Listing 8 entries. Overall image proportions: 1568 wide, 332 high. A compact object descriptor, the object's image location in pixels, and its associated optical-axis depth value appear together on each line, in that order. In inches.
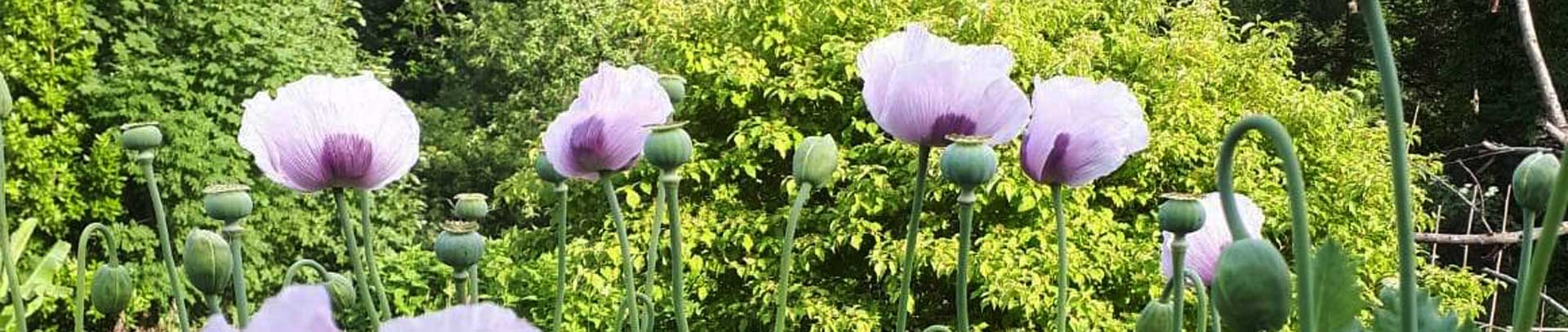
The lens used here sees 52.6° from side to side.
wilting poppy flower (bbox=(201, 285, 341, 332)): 8.5
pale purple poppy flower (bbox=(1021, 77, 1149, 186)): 24.5
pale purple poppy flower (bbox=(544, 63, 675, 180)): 24.9
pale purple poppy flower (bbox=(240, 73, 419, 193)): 22.5
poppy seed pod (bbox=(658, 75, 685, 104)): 29.0
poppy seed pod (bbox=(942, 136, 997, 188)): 20.9
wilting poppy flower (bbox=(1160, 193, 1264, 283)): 23.9
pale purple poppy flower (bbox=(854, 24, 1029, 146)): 23.5
